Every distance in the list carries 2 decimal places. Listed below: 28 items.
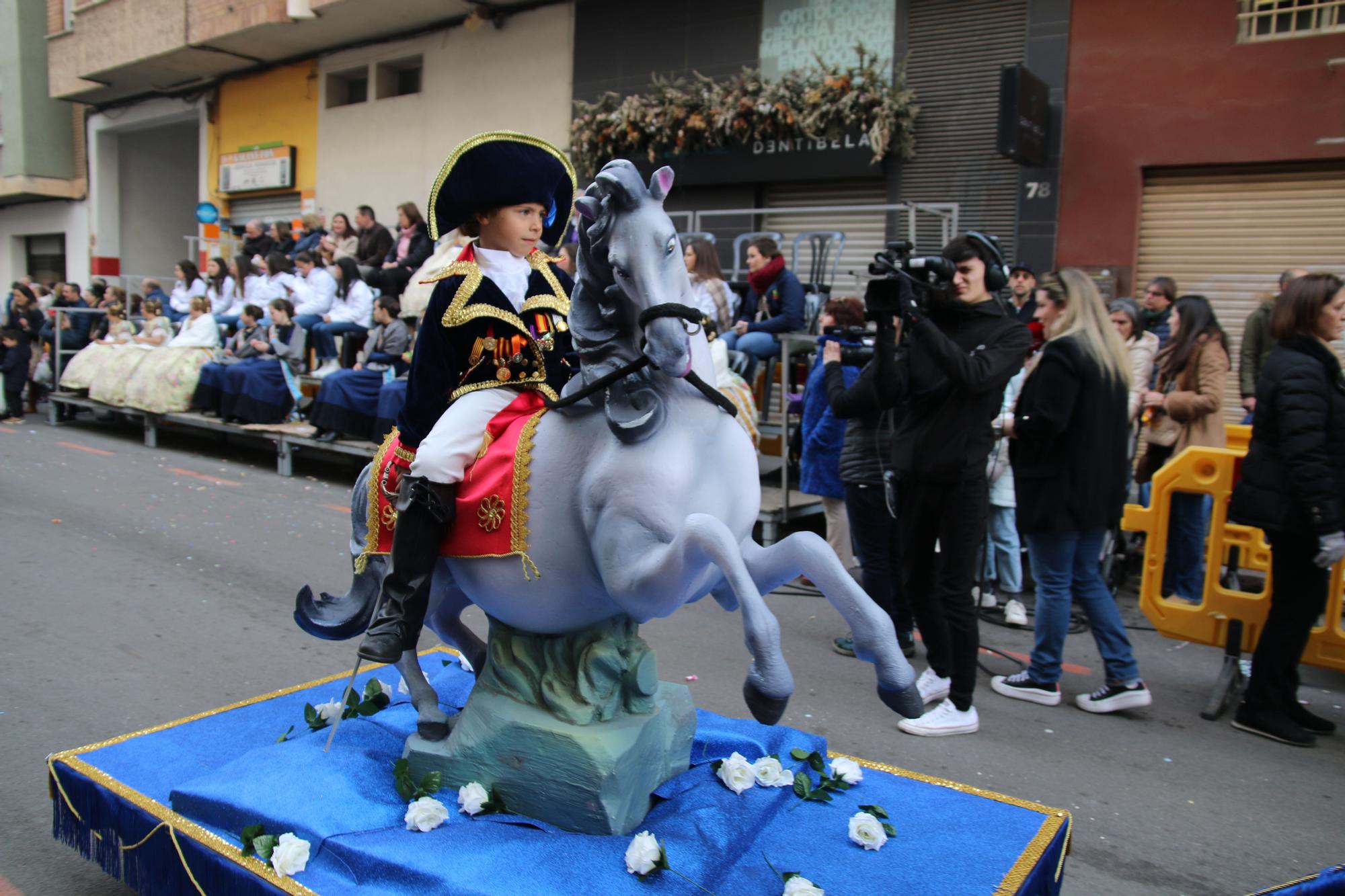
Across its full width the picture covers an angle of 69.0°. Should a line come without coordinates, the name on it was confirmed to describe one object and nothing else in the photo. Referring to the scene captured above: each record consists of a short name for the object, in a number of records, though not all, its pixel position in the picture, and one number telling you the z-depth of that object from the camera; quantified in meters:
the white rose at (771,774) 3.06
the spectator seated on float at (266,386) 10.97
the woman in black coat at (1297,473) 3.96
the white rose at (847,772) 3.13
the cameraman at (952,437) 4.07
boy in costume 2.76
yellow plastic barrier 4.64
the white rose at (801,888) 2.40
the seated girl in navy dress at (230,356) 11.50
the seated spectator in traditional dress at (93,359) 12.99
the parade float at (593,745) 2.40
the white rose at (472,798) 2.75
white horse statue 2.31
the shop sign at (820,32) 11.07
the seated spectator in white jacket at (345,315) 11.56
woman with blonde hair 4.43
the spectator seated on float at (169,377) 11.77
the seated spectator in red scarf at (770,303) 8.19
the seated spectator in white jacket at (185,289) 15.20
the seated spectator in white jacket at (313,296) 12.01
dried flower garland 10.72
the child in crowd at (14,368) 13.64
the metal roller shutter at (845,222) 11.18
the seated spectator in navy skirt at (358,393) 9.73
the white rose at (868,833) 2.72
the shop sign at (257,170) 17.84
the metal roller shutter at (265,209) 18.19
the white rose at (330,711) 3.44
